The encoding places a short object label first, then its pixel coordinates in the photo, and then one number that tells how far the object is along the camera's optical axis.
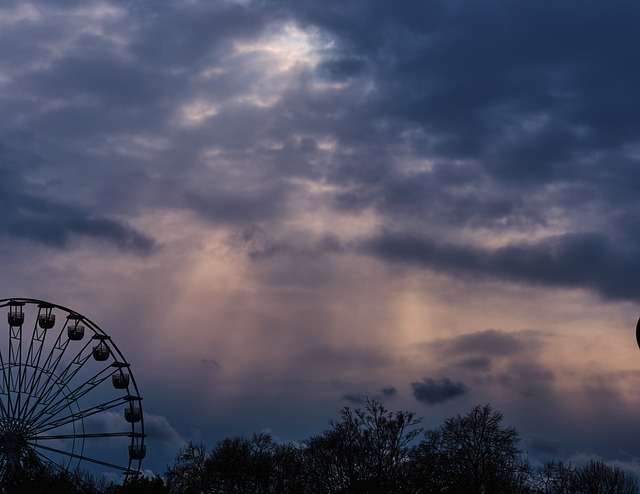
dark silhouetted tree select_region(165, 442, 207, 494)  120.62
